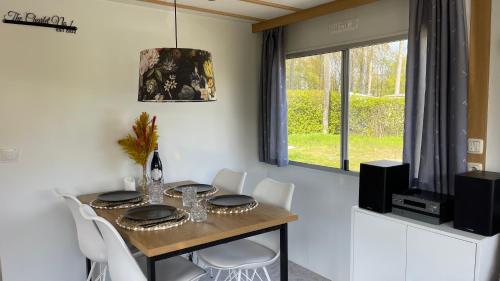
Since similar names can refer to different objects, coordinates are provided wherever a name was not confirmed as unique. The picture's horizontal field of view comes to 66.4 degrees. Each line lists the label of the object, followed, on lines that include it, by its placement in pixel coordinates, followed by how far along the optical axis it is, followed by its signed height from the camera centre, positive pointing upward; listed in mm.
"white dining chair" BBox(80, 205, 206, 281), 1915 -778
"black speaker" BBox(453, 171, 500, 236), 1965 -469
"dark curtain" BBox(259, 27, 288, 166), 3615 +142
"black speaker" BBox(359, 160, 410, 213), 2406 -445
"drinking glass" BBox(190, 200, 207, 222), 2264 -589
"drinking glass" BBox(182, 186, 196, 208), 2393 -525
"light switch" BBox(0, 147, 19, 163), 2693 -282
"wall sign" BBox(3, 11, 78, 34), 2666 +679
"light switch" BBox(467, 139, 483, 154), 2270 -195
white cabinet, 1988 -786
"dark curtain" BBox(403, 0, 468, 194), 2258 +123
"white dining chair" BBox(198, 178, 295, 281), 2506 -947
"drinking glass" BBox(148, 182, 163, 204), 2682 -564
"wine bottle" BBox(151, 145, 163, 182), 3106 -442
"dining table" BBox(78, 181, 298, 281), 1881 -633
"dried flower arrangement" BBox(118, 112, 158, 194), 3051 -228
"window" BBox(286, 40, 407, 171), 2895 +75
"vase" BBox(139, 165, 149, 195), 2999 -543
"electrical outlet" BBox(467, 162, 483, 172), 2281 -318
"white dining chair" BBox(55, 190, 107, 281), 2330 -766
